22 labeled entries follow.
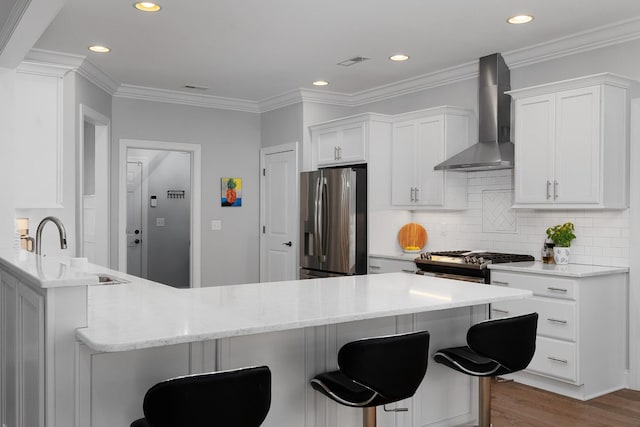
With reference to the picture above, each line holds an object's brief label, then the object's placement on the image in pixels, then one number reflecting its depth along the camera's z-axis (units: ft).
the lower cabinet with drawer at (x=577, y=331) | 12.73
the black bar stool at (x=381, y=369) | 7.09
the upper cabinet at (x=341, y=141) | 18.47
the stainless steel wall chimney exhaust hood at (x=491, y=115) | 15.76
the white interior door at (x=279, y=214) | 21.17
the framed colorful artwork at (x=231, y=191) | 22.34
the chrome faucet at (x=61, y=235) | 10.22
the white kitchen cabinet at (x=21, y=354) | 6.91
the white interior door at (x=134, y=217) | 27.96
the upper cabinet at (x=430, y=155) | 16.93
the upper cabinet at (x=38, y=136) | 13.05
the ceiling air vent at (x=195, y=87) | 19.94
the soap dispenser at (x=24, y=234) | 14.14
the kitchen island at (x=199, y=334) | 6.31
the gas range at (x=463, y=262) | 14.49
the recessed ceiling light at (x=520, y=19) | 12.74
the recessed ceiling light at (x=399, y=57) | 15.99
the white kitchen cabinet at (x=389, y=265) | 16.81
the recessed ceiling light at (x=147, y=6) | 12.11
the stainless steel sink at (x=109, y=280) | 10.54
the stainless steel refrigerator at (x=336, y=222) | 18.24
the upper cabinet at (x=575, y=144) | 13.04
